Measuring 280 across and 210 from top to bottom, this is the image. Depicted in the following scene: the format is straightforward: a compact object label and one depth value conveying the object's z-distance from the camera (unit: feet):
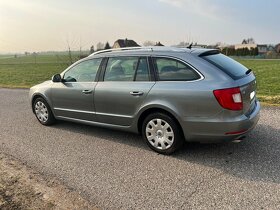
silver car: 9.83
